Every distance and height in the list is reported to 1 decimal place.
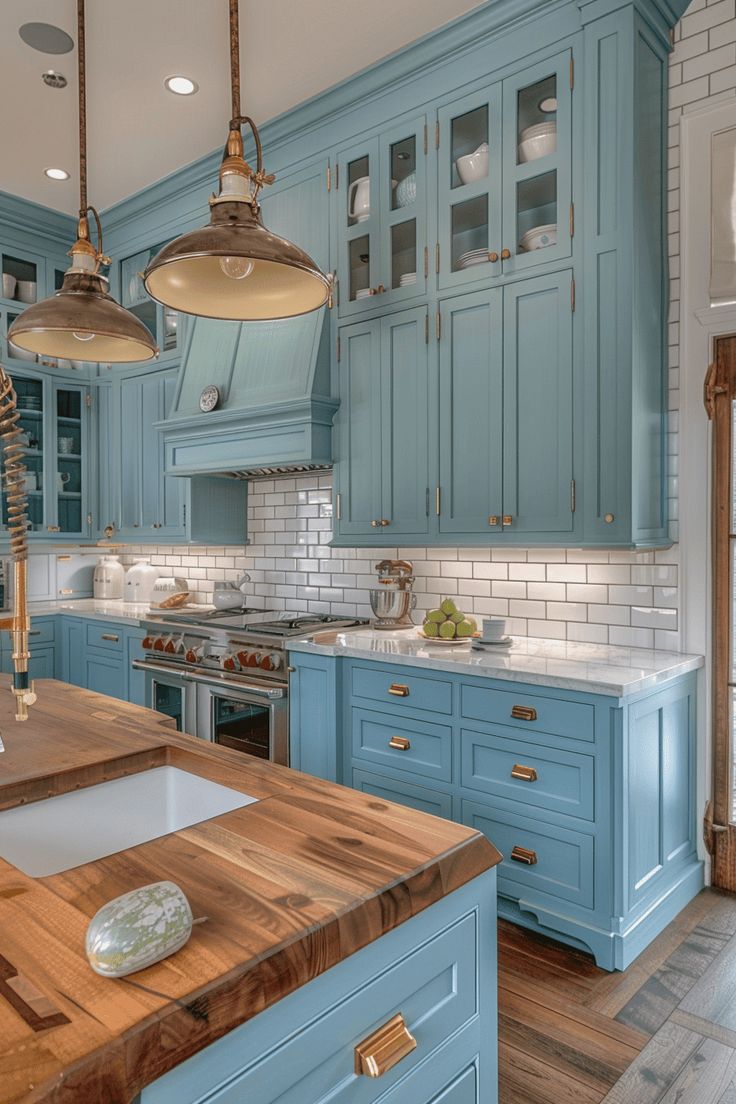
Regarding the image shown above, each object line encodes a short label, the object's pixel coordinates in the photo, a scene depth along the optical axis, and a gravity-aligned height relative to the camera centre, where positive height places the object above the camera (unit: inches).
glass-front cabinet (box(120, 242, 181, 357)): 179.9 +63.1
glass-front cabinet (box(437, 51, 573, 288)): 108.7 +58.4
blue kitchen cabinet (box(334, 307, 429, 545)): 125.6 +21.8
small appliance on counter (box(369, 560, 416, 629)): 136.6 -8.5
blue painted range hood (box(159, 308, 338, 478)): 137.6 +30.1
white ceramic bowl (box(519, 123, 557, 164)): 110.1 +62.1
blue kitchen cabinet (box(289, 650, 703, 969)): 91.6 -32.0
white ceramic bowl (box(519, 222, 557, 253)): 109.4 +47.4
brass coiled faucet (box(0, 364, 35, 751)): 43.8 +1.3
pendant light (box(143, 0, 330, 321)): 54.9 +24.5
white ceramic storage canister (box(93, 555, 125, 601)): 208.8 -7.6
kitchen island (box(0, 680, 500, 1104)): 27.5 -17.6
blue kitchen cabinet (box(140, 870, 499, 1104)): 30.4 -22.7
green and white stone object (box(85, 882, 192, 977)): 30.2 -16.1
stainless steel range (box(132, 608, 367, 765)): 129.1 -23.0
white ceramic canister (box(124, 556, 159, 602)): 199.9 -8.1
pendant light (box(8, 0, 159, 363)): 68.9 +23.5
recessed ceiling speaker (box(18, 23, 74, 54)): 117.5 +84.1
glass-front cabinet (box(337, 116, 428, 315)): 126.3 +59.6
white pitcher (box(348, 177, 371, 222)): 135.5 +65.9
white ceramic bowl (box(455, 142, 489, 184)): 118.2 +62.8
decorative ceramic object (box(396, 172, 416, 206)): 127.8 +63.3
